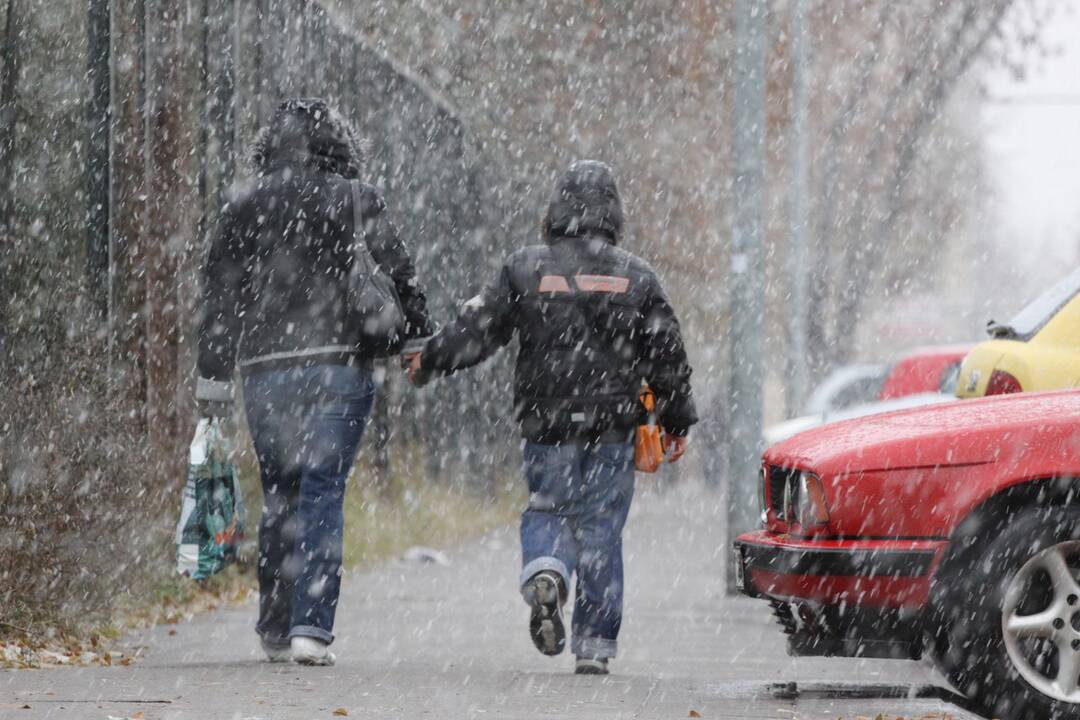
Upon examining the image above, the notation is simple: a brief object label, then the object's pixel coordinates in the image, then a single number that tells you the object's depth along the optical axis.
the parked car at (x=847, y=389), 44.69
